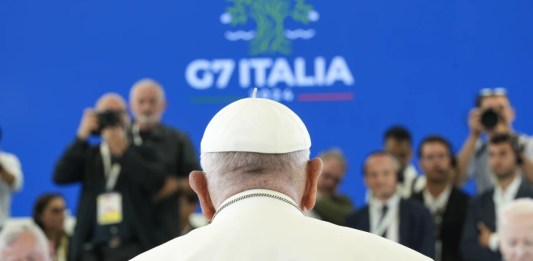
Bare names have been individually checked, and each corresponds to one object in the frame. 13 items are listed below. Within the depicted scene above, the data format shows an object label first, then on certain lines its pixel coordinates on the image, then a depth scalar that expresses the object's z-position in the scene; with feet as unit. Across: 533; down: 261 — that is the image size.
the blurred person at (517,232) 38.15
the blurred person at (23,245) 37.87
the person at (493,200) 45.48
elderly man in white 16.06
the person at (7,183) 54.28
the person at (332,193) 50.02
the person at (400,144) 52.50
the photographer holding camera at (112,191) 48.40
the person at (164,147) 49.37
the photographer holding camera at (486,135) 48.86
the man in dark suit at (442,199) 47.31
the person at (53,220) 52.15
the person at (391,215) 45.53
